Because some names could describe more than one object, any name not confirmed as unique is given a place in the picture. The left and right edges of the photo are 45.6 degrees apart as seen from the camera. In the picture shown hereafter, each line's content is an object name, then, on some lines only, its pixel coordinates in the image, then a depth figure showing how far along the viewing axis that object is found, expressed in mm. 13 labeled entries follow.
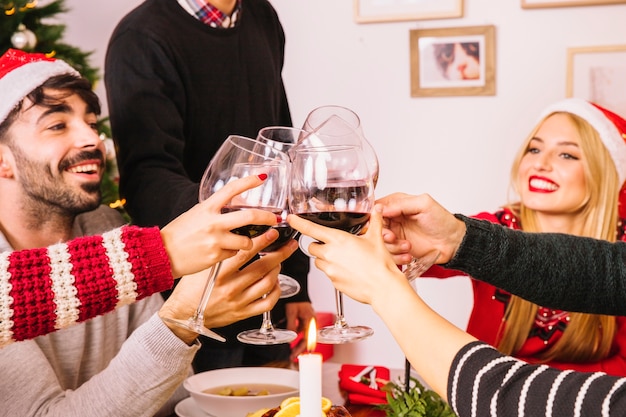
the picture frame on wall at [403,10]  3121
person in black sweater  1759
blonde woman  2250
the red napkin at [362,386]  1446
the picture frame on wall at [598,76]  3006
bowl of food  1320
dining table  1417
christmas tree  2453
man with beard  1307
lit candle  744
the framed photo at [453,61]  3119
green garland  1195
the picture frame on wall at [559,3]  2965
